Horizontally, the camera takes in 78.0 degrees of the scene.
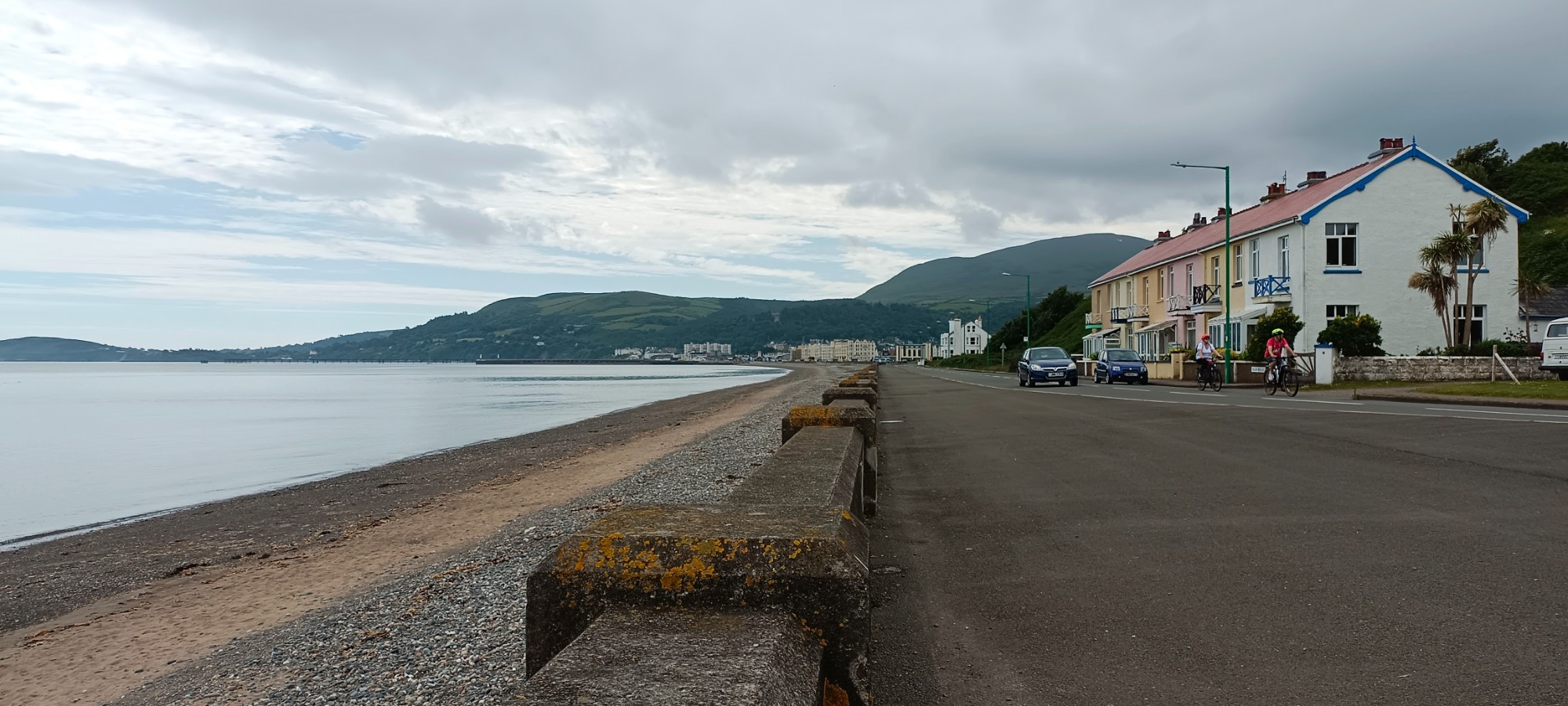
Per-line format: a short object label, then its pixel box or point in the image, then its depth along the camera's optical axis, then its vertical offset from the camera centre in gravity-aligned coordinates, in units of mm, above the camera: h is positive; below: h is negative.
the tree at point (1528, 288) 35531 +2196
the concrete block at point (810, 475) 4312 -637
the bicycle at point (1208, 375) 27797 -727
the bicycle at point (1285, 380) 23562 -760
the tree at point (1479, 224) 32531 +4194
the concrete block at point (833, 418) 7891 -548
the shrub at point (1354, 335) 29953 +417
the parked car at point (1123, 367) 36156 -667
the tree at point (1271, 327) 34125 +782
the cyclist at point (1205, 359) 27891 -275
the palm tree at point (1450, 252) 31734 +3222
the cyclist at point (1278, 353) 24203 -90
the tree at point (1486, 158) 72812 +14573
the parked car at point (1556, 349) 26000 -29
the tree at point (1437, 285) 32375 +2123
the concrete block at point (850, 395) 12078 -554
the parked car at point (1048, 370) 34781 -712
